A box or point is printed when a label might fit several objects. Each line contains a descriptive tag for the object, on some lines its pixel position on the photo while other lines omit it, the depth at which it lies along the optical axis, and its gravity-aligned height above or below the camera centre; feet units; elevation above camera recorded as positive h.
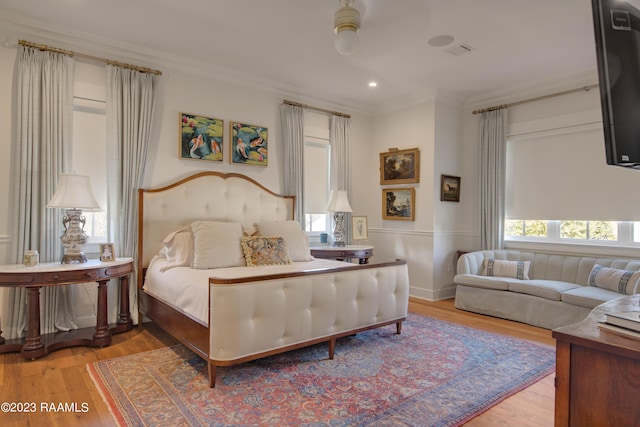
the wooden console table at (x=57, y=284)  9.64 -2.00
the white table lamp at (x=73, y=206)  10.60 +0.22
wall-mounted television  3.67 +1.38
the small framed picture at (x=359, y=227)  18.98 -0.58
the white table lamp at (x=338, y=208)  17.37 +0.34
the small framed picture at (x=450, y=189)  17.88 +1.33
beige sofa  12.49 -2.49
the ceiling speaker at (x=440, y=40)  12.15 +5.76
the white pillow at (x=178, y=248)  11.73 -1.09
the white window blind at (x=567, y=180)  14.08 +1.51
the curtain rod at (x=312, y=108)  16.88 +5.08
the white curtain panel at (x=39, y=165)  11.05 +1.47
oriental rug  7.19 -3.81
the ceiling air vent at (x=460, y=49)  12.81 +5.78
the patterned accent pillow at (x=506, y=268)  15.16 -2.12
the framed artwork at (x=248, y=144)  15.40 +2.95
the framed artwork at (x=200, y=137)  14.17 +2.98
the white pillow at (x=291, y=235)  13.67 -0.75
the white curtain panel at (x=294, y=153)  16.80 +2.78
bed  8.39 -1.67
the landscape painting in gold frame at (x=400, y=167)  18.17 +2.46
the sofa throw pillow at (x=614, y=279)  12.26 -2.09
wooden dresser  3.59 -1.60
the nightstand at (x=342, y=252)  16.31 -1.62
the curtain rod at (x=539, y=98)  14.68 +5.02
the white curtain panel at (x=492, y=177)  17.06 +1.79
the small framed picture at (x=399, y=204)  18.40 +0.61
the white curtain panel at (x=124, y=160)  12.53 +1.83
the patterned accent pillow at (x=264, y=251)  12.41 -1.20
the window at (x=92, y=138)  12.34 +2.50
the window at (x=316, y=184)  18.29 +1.52
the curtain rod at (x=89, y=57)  11.30 +5.06
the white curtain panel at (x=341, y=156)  18.80 +2.96
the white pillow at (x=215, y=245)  11.62 -0.98
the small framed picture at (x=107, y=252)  11.48 -1.17
